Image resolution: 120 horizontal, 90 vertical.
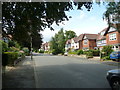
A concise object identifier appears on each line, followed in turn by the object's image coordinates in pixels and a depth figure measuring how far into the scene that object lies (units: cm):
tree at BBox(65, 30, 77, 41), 6015
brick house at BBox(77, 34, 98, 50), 3461
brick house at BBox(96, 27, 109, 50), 2733
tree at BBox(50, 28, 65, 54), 4651
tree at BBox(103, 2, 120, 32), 935
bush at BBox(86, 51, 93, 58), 2110
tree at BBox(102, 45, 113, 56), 1809
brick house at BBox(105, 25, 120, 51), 2294
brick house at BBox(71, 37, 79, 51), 4163
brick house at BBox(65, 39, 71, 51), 4984
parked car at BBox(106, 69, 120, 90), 355
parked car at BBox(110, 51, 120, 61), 1410
